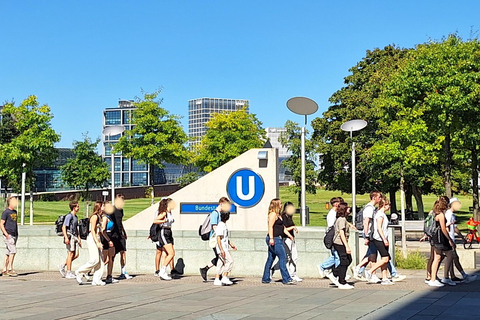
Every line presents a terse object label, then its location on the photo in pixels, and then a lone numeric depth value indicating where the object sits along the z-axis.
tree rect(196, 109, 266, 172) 56.53
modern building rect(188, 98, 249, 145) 58.23
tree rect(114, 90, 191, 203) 46.38
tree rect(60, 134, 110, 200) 68.75
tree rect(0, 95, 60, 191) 34.94
